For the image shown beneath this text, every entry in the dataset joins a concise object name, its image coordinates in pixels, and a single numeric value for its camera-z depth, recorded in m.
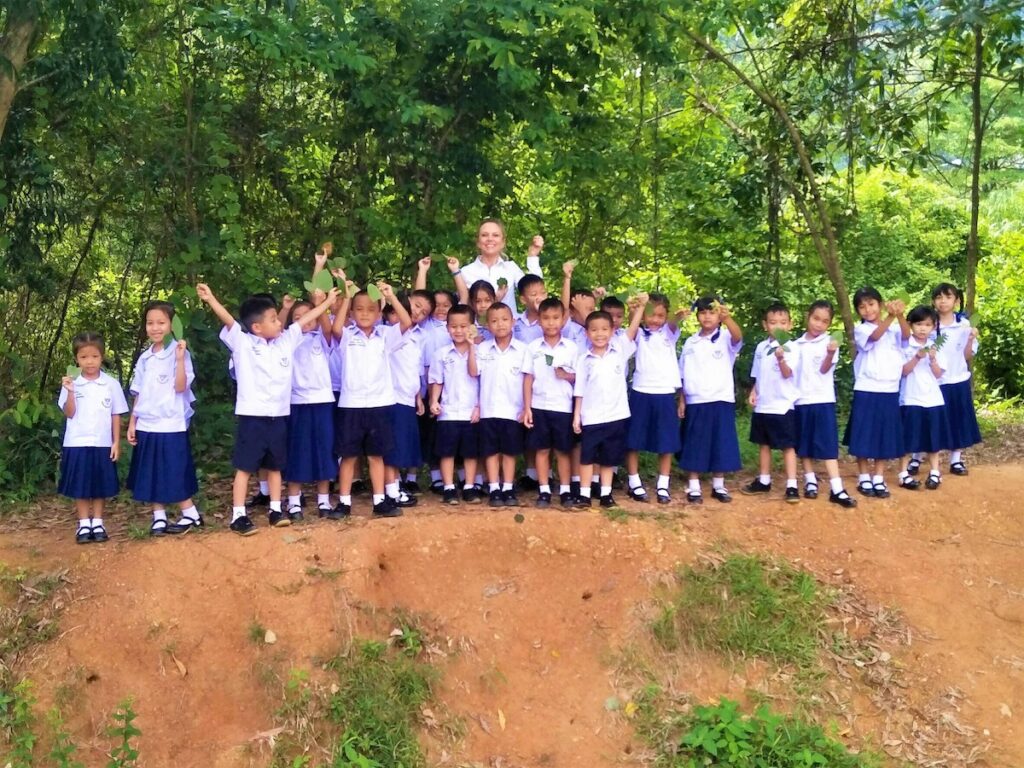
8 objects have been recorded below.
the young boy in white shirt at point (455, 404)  6.23
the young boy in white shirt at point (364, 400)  5.91
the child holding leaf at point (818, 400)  6.68
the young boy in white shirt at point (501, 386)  6.17
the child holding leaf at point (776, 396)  6.57
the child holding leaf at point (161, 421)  5.60
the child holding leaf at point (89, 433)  5.60
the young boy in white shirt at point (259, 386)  5.58
